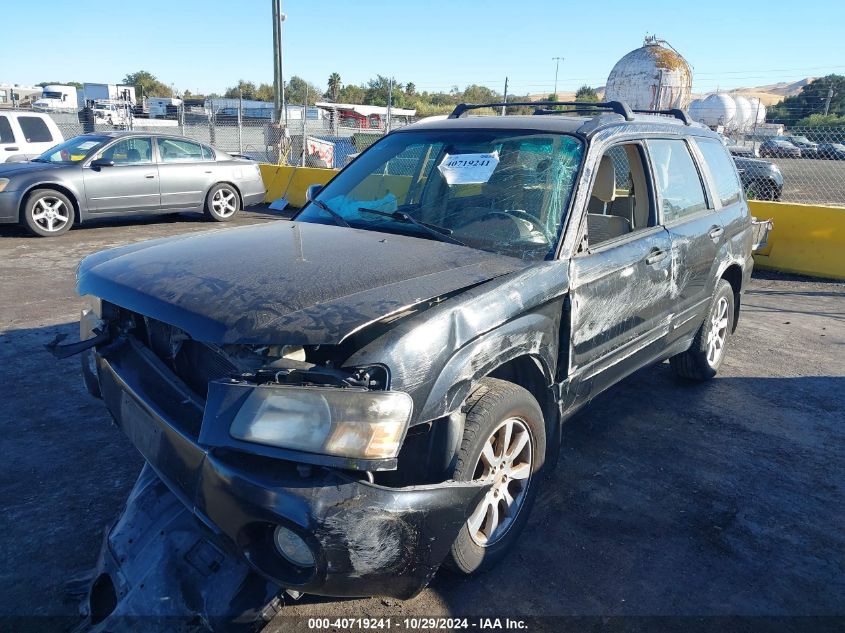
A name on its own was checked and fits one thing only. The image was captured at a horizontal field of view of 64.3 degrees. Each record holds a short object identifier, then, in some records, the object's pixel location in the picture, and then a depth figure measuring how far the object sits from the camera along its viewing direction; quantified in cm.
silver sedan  998
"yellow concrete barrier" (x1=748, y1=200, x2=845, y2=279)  838
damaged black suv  210
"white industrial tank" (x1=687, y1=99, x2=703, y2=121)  3681
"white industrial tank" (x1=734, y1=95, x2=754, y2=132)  3650
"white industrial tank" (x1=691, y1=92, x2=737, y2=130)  3616
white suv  1237
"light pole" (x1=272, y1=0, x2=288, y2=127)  1814
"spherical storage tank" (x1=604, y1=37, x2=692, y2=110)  2702
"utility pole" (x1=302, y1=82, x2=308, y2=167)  1626
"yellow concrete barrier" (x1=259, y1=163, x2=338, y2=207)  1297
